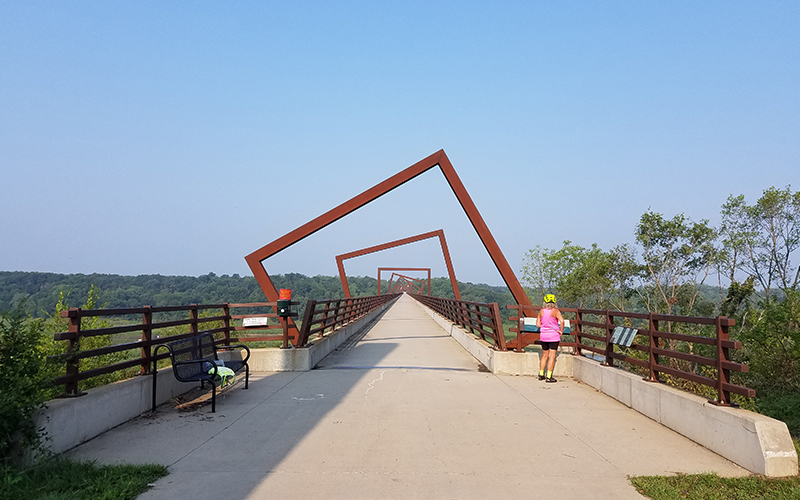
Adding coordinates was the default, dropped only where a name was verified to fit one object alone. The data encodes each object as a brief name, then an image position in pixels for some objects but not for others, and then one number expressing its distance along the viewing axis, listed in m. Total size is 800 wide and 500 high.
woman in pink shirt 8.93
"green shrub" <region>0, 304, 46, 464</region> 4.16
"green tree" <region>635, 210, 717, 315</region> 29.08
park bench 6.66
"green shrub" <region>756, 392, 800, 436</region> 7.25
